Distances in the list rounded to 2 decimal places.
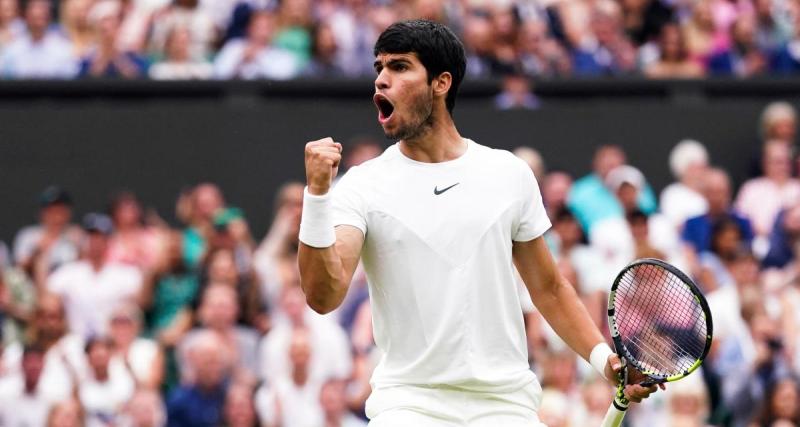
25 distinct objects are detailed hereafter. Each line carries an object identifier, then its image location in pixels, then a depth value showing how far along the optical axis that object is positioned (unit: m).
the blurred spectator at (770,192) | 12.62
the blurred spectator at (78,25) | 12.72
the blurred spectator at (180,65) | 12.77
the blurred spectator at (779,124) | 13.20
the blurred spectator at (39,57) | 12.71
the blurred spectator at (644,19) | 14.23
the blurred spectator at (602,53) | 13.84
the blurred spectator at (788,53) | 14.30
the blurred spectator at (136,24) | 12.70
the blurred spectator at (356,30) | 13.05
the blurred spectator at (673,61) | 13.87
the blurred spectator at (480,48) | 13.30
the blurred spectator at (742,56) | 13.99
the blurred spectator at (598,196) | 12.23
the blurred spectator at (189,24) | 12.68
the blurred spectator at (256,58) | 12.89
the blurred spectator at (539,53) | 13.54
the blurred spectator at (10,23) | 12.61
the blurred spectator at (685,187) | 12.51
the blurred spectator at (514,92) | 13.30
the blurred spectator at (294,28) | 12.88
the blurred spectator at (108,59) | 12.70
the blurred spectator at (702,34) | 13.95
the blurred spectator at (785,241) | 12.08
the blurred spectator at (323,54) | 12.96
